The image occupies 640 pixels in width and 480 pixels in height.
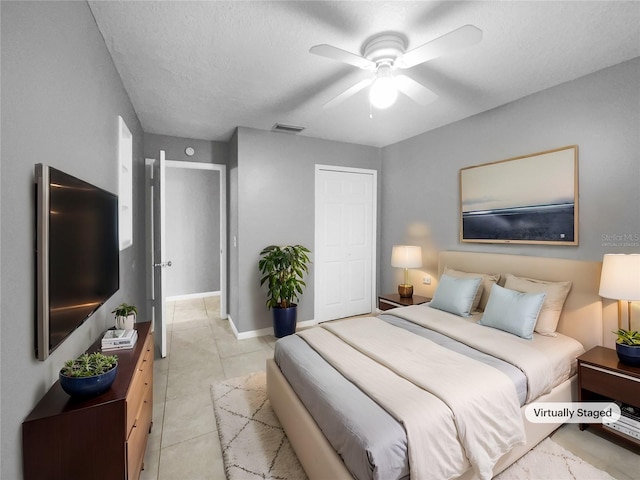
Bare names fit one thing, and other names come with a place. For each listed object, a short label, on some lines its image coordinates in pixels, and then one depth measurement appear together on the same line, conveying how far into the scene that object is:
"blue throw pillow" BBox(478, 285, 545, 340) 2.39
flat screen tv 1.09
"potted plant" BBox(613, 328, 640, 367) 2.00
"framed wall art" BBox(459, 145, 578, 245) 2.69
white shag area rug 1.79
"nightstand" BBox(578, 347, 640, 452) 1.94
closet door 4.48
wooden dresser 1.07
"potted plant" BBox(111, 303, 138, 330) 1.94
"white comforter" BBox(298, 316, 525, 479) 1.44
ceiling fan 1.65
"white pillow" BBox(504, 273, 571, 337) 2.49
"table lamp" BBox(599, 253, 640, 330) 2.05
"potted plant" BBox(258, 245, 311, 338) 3.79
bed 1.44
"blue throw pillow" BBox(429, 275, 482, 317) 2.93
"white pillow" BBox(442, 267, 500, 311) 3.03
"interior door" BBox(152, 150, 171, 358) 3.24
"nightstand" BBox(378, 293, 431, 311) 3.71
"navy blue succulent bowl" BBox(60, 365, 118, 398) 1.19
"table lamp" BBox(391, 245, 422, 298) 3.88
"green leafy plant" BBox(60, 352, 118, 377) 1.24
